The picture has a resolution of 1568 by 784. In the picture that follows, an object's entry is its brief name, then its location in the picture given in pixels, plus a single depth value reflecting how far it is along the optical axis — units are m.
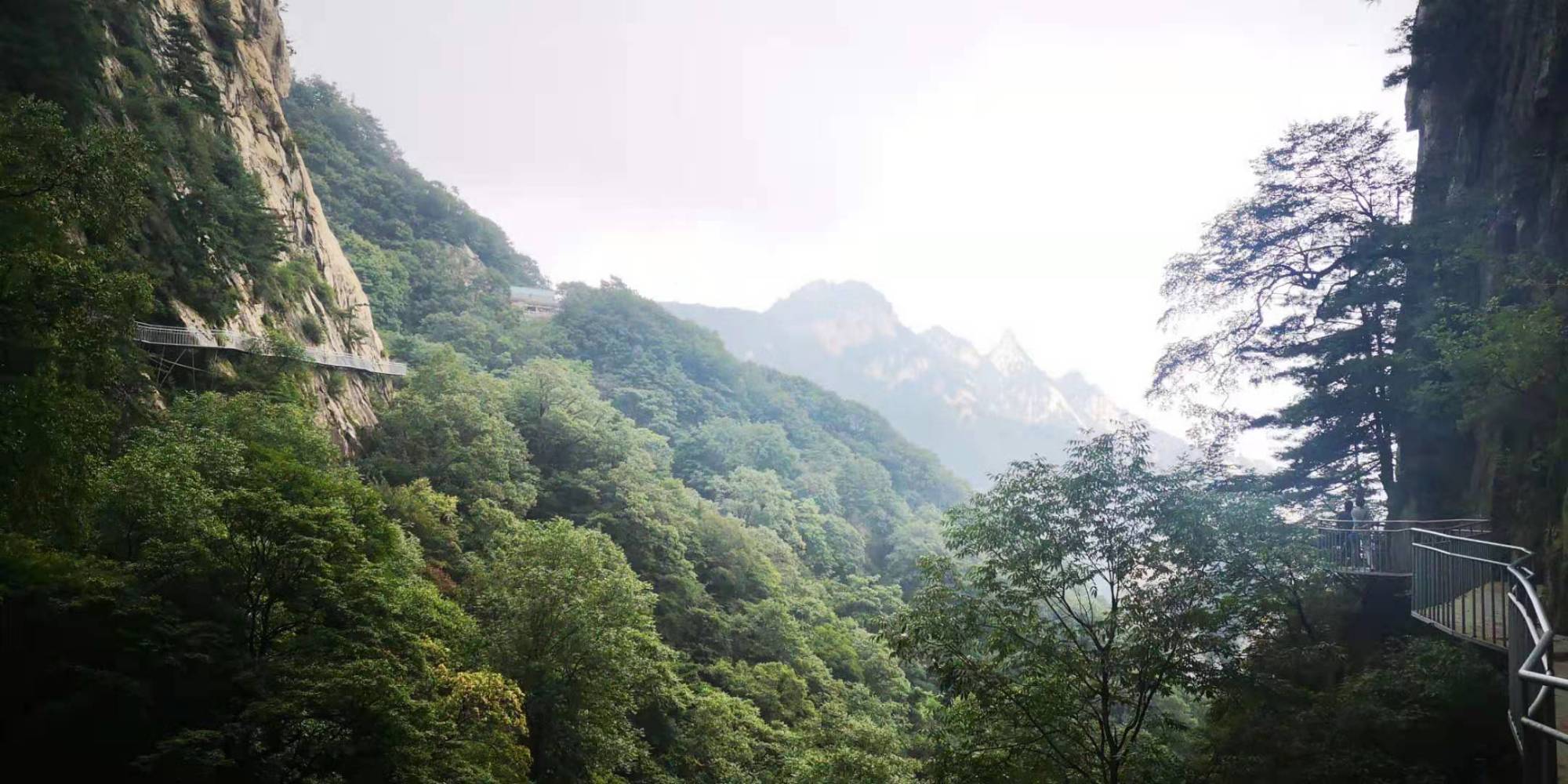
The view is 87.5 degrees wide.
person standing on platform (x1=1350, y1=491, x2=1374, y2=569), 13.99
